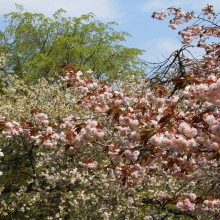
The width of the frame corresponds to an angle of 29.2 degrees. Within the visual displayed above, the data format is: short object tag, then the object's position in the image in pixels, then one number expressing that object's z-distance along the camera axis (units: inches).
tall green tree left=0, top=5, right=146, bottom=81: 933.2
